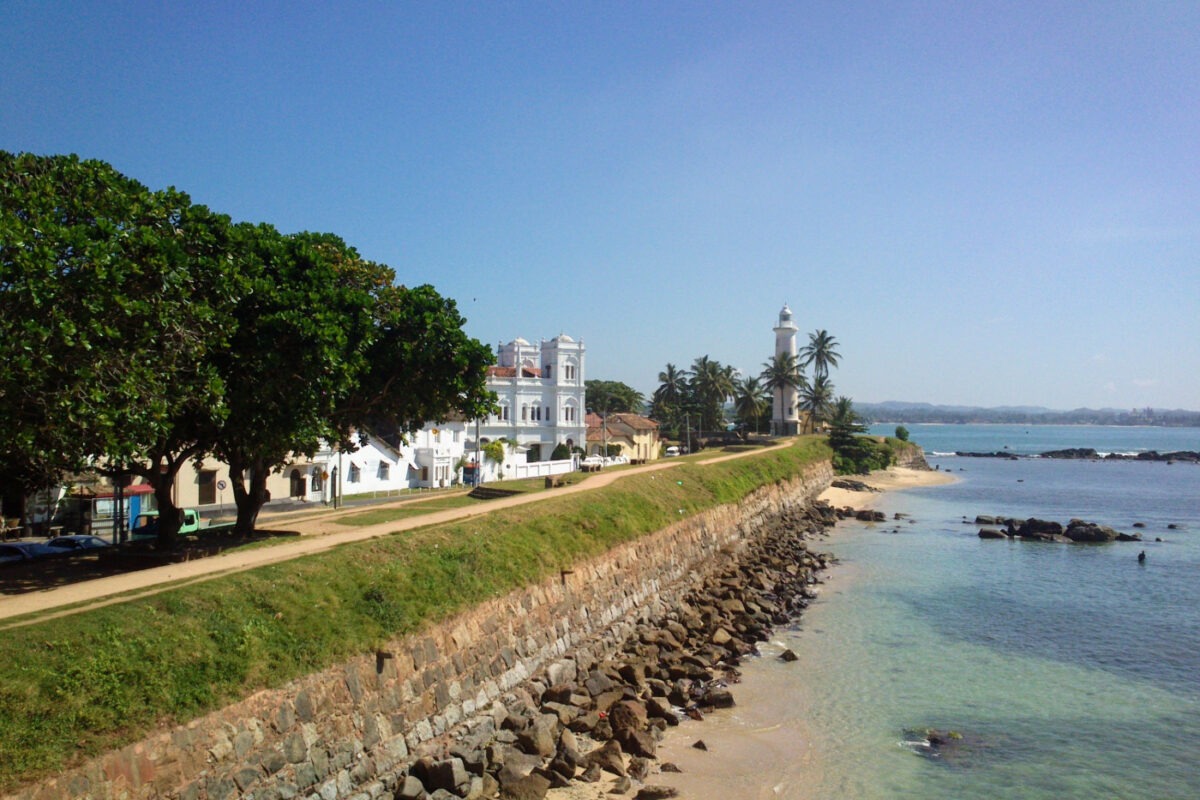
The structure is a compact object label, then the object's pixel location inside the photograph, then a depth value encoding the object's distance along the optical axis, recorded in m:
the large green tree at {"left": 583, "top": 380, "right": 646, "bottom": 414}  110.88
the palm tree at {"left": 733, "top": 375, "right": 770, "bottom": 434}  93.44
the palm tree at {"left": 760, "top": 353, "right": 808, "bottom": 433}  89.69
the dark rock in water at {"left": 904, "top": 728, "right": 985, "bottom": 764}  17.67
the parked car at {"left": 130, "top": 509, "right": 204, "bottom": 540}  27.47
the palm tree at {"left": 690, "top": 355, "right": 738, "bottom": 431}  94.75
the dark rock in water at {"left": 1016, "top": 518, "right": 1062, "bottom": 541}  49.50
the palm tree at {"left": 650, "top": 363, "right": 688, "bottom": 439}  98.19
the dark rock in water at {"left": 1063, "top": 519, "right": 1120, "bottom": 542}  48.03
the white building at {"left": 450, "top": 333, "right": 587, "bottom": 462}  69.31
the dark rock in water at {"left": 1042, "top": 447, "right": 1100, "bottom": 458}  145.75
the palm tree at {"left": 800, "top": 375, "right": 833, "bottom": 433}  96.81
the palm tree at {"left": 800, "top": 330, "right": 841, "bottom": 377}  96.31
